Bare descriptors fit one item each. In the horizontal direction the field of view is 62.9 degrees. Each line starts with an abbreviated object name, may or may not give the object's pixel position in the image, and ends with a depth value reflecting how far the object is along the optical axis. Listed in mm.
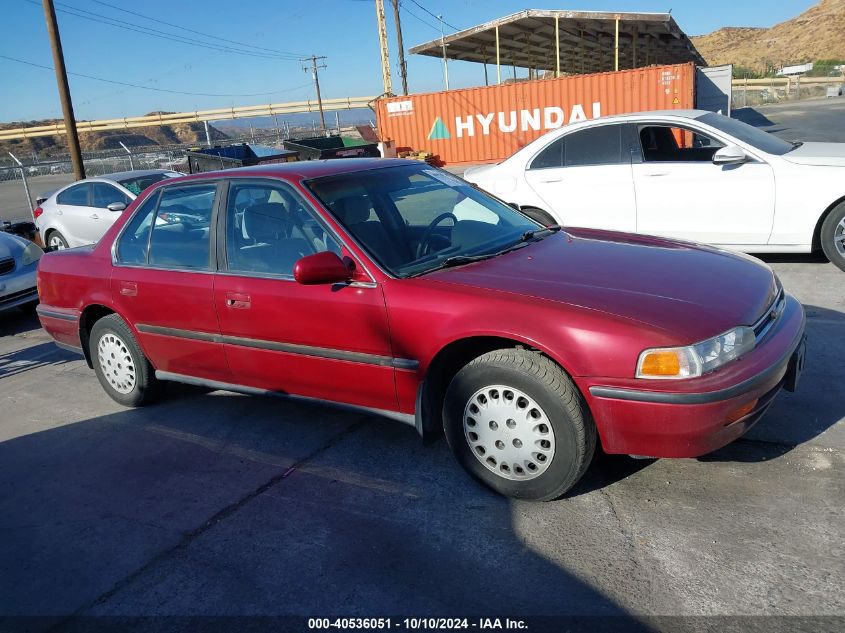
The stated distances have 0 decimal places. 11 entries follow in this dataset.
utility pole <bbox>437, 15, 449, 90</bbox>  24166
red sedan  2828
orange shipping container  18266
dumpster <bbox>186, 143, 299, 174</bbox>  14346
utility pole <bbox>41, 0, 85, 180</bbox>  15977
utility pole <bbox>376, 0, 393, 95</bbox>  32562
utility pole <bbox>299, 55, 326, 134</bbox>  48775
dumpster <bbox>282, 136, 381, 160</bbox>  14781
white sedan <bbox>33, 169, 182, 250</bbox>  10602
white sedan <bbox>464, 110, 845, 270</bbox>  6219
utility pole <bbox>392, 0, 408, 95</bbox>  32125
